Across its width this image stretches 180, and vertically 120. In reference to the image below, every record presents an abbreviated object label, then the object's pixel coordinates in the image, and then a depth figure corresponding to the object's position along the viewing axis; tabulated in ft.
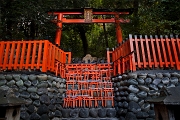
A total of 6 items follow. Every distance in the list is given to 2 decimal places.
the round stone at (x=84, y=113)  20.86
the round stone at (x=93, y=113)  20.82
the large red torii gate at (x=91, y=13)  44.42
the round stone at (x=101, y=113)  20.87
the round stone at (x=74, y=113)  21.03
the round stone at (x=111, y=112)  21.21
